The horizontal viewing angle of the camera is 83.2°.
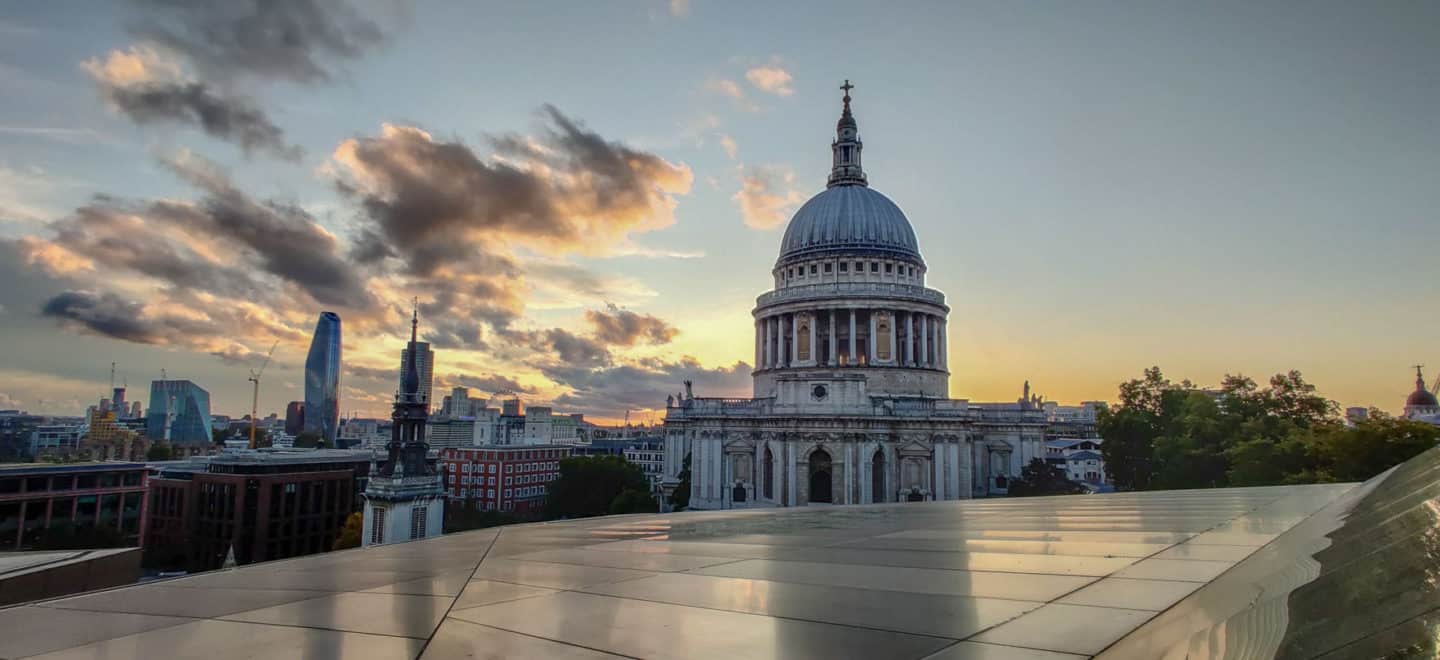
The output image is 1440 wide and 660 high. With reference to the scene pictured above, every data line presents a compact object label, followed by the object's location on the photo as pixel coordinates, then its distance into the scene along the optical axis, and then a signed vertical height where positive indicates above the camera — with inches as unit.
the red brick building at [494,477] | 4515.3 -298.3
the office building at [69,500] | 2664.9 -280.5
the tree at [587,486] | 3235.7 -246.7
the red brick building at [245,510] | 3053.6 -347.3
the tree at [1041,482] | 2549.2 -160.1
